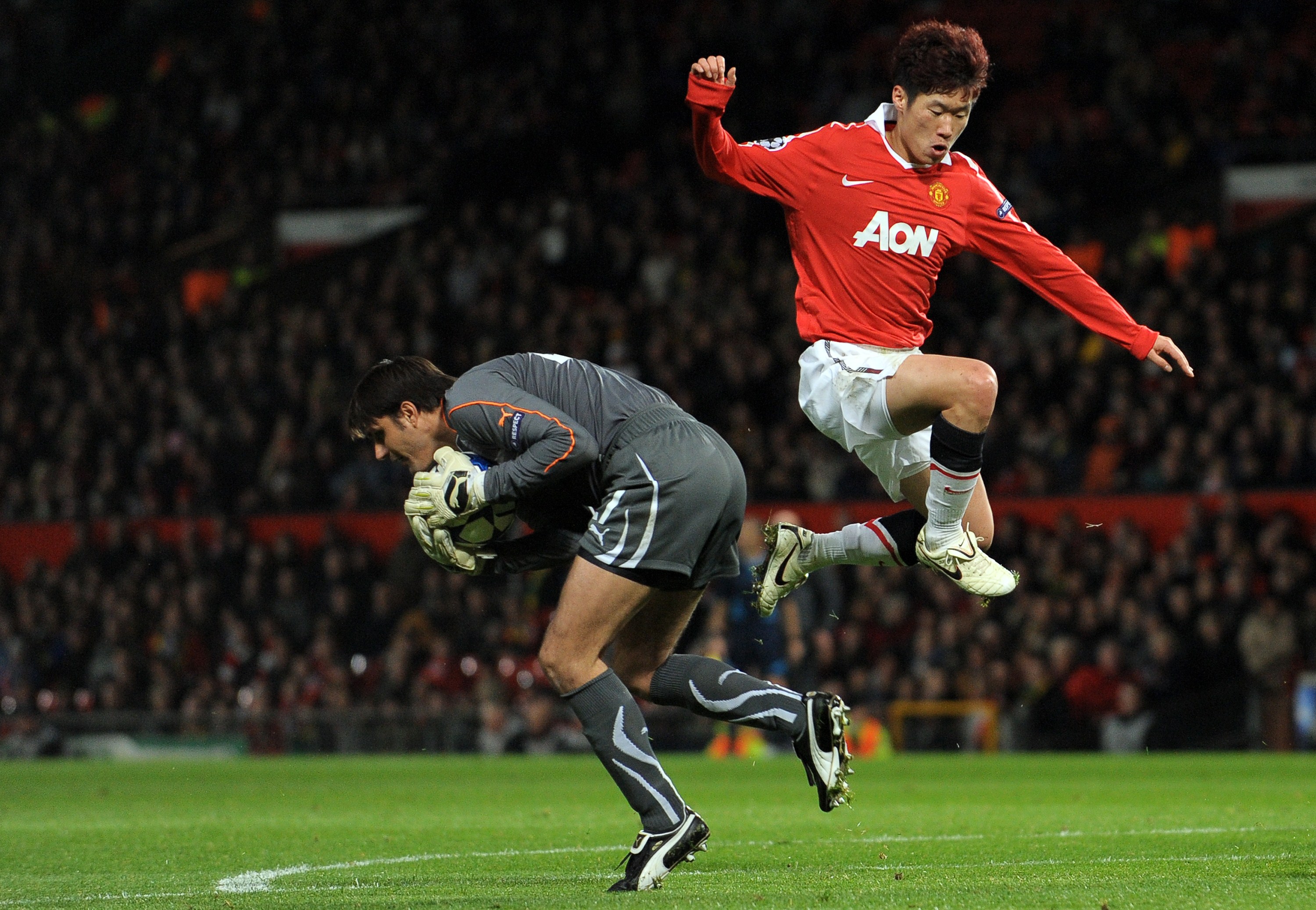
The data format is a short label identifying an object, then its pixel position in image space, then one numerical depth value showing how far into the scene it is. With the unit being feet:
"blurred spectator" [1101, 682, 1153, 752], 98.84
